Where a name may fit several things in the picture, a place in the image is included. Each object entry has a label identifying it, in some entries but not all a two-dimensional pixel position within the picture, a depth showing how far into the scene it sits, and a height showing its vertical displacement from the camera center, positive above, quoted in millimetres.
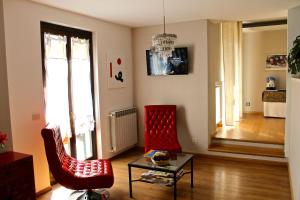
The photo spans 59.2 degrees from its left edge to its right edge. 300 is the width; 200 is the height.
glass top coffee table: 3247 -1062
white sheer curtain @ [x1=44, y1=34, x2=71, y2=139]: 3758 +26
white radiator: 4957 -915
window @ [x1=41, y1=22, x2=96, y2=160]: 3781 -16
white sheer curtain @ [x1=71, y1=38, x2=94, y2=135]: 4227 -51
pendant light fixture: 3111 +456
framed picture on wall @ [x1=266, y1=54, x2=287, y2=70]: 7594 +490
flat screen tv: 5000 +351
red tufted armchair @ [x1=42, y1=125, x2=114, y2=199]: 2949 -1061
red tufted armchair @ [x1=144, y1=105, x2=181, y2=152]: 4898 -838
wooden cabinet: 2414 -868
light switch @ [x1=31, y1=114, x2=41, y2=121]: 3482 -418
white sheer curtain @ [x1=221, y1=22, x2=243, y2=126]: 6195 +400
